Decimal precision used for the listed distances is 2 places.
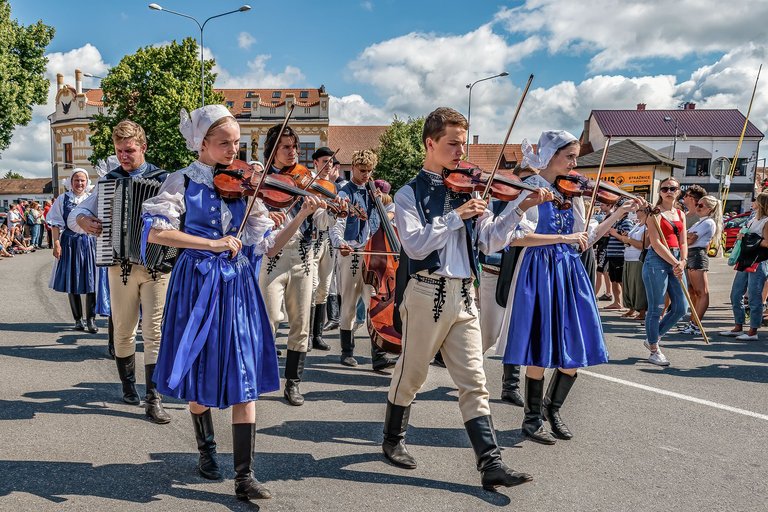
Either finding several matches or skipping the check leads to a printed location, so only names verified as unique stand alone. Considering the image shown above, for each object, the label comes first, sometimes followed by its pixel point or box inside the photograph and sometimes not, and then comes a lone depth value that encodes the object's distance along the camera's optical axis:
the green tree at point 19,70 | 24.00
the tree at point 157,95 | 36.38
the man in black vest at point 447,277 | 3.41
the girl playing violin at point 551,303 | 4.12
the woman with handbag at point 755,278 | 8.27
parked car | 14.34
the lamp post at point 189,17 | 25.27
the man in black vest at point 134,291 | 4.74
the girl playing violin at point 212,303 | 3.27
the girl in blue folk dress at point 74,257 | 7.52
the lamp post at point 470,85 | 31.75
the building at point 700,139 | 53.03
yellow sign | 27.28
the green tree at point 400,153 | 46.72
